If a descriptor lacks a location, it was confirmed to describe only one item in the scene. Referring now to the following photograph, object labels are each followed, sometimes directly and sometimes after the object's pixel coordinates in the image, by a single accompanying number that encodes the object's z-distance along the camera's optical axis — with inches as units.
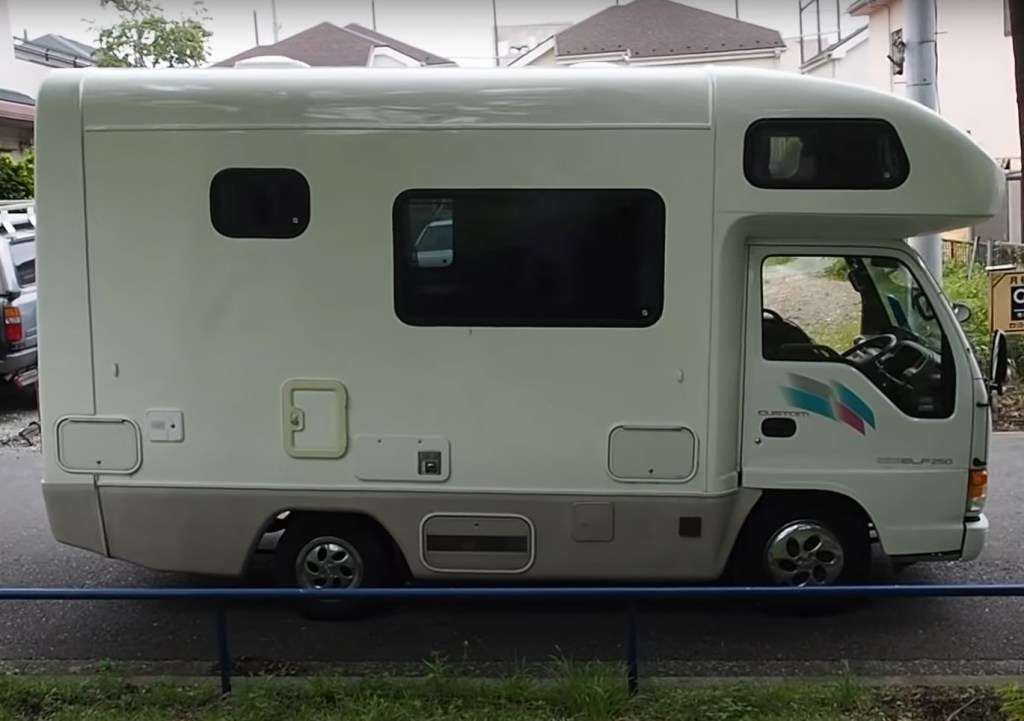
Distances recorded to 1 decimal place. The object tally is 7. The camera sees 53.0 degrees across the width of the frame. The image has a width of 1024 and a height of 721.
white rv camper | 183.6
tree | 906.1
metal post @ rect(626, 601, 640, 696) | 161.2
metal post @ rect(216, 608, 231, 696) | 166.1
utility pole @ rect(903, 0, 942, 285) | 357.4
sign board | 323.6
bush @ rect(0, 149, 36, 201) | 693.3
